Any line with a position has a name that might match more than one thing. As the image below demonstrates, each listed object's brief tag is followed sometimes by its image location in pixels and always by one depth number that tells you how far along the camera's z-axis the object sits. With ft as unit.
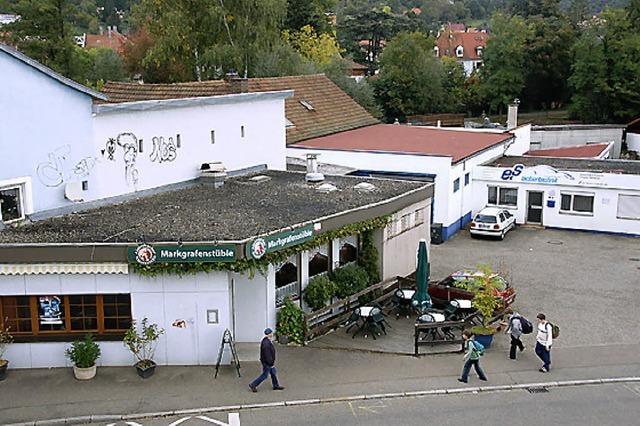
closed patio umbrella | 63.41
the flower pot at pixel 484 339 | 58.29
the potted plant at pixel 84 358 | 50.85
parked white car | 98.73
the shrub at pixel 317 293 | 61.62
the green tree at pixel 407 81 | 212.84
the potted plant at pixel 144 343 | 51.65
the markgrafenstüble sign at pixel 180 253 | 50.70
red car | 66.08
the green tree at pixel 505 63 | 229.45
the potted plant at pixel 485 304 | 57.83
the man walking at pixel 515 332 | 55.93
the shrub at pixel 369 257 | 68.13
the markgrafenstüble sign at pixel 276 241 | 51.80
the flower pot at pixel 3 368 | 50.98
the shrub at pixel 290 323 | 58.13
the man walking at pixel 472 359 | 51.34
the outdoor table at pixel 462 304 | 62.95
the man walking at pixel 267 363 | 48.93
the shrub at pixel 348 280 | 64.64
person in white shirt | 53.67
